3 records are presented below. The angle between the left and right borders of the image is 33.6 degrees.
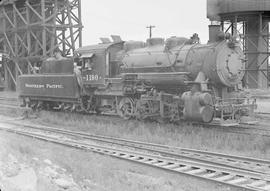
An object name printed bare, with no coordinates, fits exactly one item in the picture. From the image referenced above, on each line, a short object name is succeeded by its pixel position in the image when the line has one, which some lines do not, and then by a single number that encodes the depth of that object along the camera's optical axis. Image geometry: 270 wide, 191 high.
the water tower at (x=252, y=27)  38.00
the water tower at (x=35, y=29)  34.06
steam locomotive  14.91
